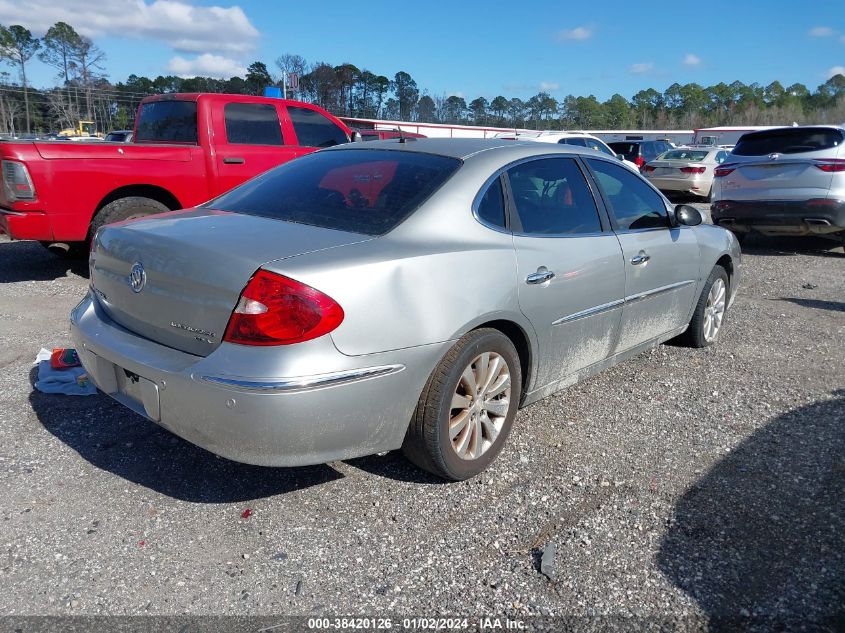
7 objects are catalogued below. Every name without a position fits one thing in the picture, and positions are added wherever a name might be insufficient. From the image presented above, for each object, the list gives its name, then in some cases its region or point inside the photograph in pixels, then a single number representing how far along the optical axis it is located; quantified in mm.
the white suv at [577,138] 14141
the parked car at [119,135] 16475
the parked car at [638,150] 20225
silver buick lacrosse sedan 2461
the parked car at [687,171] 16500
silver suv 8633
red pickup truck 6043
